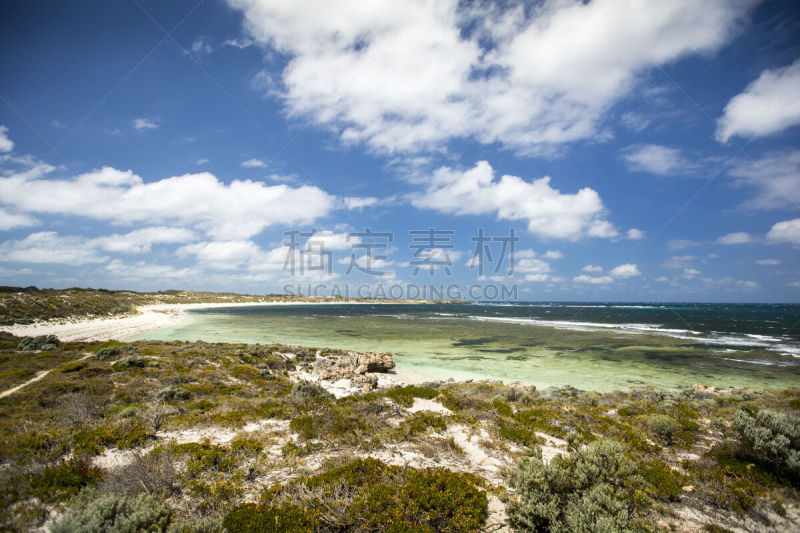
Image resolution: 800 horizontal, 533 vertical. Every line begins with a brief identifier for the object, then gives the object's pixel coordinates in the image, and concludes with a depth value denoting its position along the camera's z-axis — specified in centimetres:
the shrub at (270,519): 464
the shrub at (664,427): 847
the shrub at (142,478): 532
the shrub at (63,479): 522
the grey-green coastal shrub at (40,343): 1943
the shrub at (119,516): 388
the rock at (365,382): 1543
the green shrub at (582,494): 435
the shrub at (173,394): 1127
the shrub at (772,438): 611
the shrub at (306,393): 1158
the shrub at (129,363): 1537
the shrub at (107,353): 1723
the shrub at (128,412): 916
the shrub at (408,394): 1134
